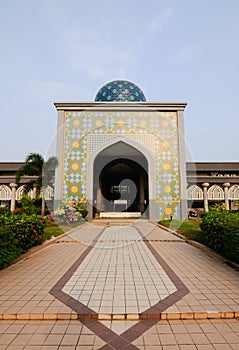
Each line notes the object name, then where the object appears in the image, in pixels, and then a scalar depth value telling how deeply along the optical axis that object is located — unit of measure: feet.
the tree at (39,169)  45.88
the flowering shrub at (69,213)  40.96
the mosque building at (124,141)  48.39
